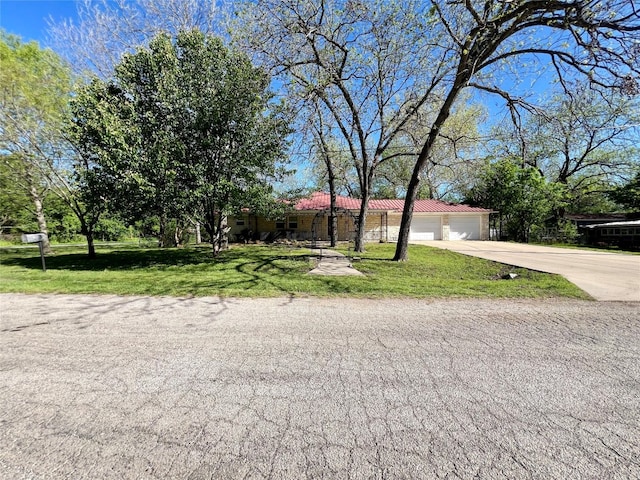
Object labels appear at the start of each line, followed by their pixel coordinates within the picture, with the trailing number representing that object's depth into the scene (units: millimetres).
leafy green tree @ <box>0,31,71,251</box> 12680
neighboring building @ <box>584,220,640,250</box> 21372
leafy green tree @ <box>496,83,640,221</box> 8836
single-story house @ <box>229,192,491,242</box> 24141
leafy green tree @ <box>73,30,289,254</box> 9898
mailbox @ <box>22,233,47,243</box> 8937
